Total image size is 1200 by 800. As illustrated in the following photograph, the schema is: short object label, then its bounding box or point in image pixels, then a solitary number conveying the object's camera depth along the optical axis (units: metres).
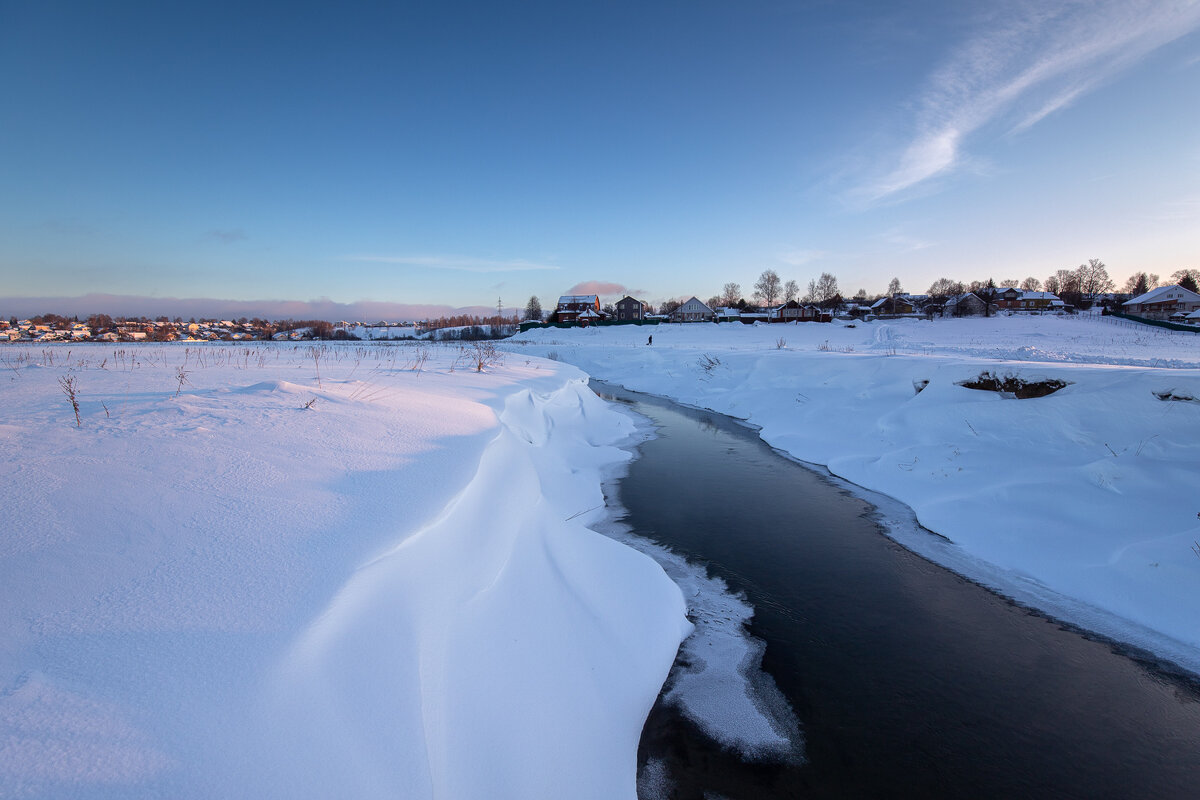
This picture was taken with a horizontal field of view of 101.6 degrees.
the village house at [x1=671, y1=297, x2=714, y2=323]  77.81
